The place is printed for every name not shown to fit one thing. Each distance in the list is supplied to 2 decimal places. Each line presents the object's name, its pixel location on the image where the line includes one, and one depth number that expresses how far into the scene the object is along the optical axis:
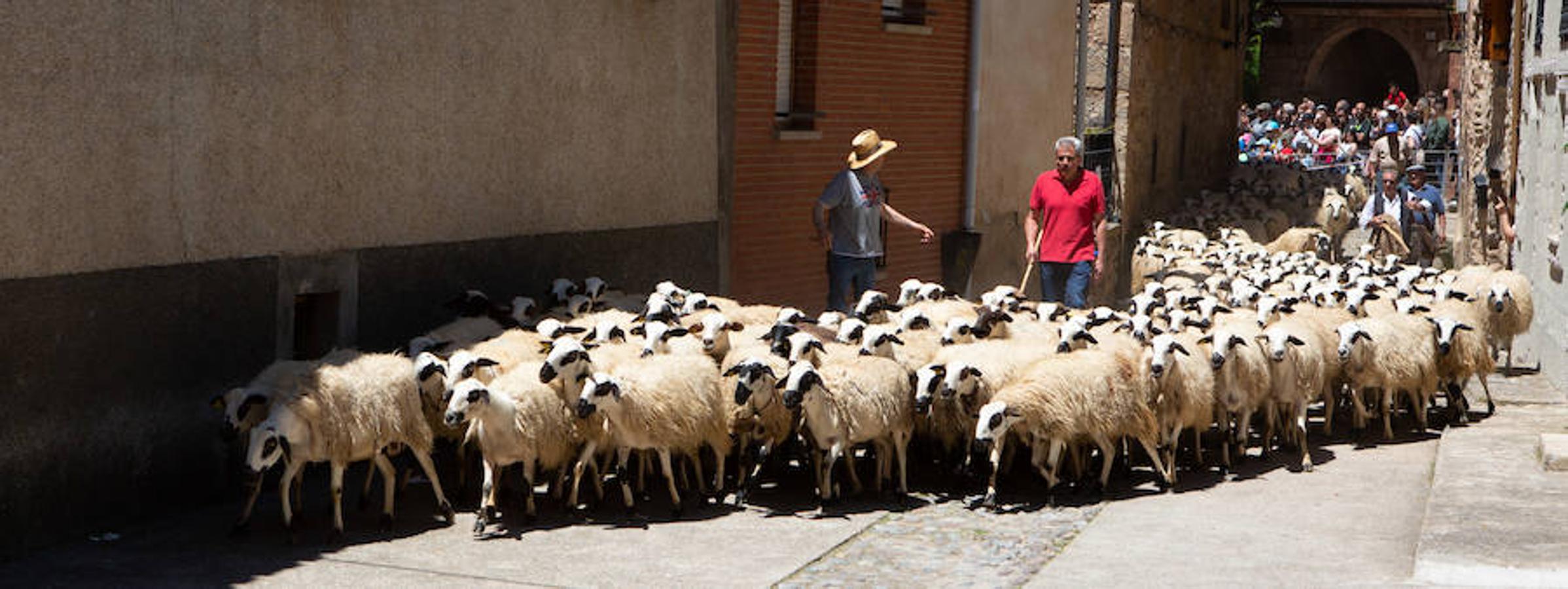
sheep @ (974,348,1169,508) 10.13
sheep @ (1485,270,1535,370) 15.46
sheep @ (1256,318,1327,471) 11.73
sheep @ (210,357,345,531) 8.95
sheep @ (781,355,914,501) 10.02
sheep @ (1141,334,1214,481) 10.82
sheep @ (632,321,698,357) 10.75
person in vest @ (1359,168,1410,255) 20.27
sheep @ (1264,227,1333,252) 25.14
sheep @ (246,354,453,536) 8.90
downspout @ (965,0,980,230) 20.16
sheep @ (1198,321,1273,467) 11.37
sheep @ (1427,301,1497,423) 12.96
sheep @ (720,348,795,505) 10.02
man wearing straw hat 13.98
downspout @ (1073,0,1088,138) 24.12
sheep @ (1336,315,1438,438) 12.31
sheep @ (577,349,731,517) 9.62
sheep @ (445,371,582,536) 9.30
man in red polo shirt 14.73
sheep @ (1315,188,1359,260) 28.84
